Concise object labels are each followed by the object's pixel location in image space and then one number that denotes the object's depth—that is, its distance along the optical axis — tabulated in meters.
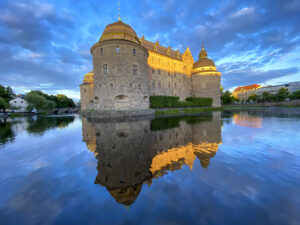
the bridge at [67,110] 49.46
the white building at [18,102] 49.92
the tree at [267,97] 63.42
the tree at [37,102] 34.47
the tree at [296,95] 56.88
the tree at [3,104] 30.96
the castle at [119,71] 19.64
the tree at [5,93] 37.66
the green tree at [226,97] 59.62
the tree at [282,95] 60.06
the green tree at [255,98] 72.91
